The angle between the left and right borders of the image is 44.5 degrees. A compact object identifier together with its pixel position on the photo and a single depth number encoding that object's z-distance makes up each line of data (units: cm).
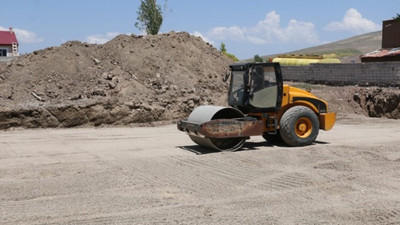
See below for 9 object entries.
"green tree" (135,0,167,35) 3222
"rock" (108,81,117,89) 1812
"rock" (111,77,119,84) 1858
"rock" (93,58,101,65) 2008
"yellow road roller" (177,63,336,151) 1024
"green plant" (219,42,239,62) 3885
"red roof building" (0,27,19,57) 4909
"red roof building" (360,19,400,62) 2992
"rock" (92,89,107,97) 1739
